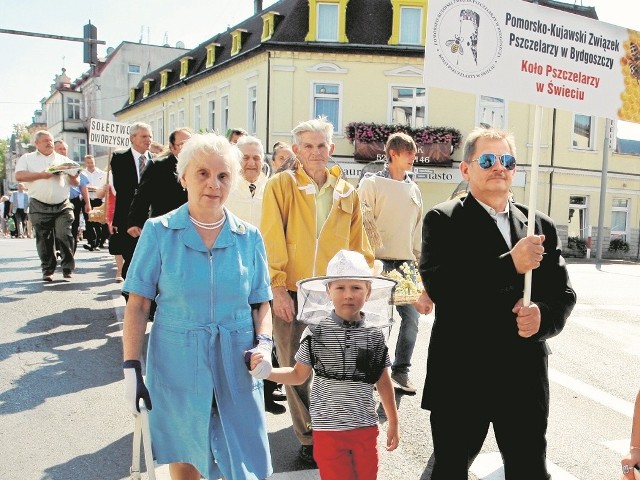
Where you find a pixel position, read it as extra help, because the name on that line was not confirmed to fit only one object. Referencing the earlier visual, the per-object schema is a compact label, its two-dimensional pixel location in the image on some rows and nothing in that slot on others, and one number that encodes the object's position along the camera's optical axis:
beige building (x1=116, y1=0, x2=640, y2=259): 26.00
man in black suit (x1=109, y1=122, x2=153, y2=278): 7.59
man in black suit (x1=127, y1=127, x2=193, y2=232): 6.10
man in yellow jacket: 3.99
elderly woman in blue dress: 2.78
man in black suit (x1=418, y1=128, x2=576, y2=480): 2.96
